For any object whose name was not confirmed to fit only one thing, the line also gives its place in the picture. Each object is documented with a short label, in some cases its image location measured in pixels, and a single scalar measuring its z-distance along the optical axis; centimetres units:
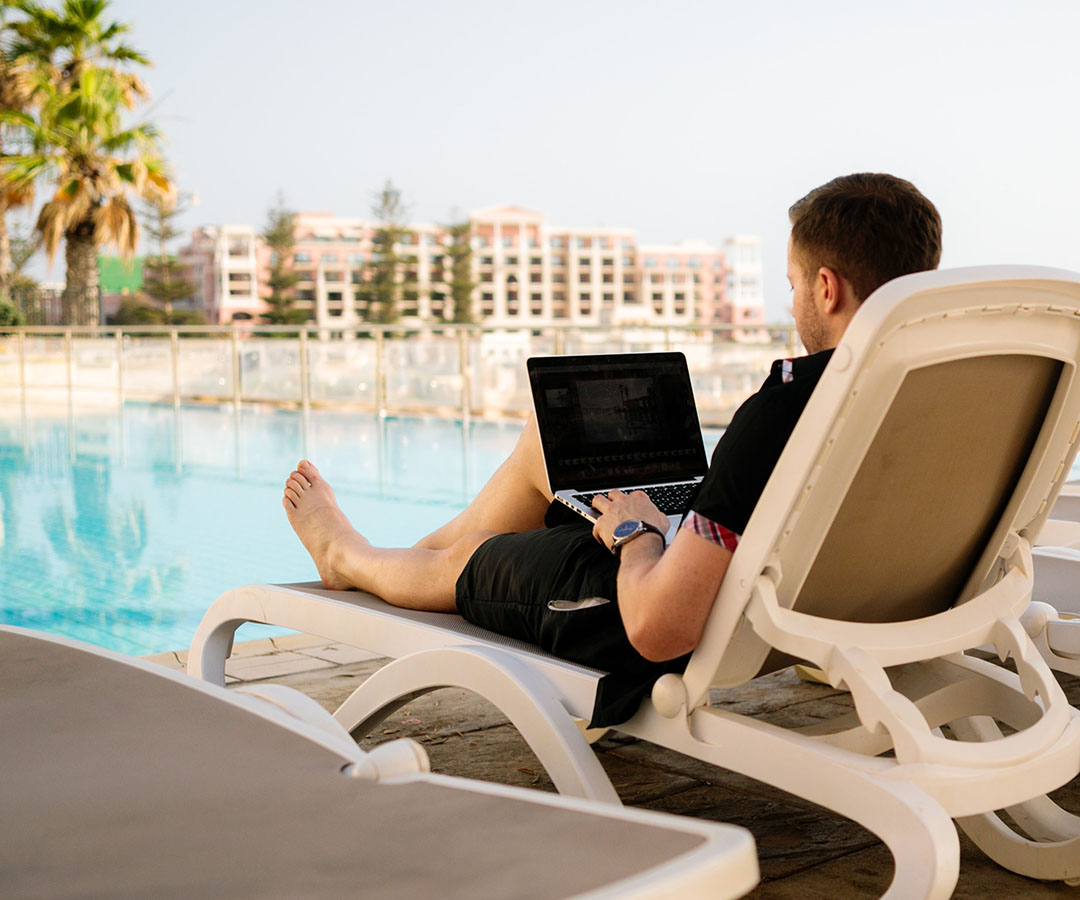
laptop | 210
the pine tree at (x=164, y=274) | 5156
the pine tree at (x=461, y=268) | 6131
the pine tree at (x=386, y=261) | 5541
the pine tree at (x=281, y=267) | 5650
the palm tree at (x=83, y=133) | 1784
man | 147
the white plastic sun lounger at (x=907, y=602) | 133
